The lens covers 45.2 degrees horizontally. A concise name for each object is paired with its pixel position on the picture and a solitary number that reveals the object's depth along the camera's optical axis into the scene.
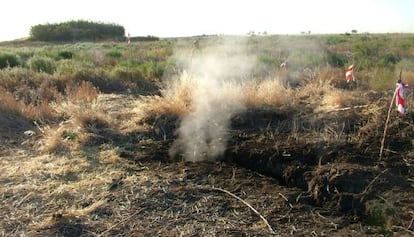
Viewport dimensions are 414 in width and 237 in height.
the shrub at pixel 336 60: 15.42
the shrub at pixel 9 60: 14.98
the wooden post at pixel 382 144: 5.31
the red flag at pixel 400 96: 5.51
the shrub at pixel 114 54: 19.45
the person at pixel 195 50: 13.55
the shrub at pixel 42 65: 13.90
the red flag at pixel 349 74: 9.06
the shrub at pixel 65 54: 18.44
